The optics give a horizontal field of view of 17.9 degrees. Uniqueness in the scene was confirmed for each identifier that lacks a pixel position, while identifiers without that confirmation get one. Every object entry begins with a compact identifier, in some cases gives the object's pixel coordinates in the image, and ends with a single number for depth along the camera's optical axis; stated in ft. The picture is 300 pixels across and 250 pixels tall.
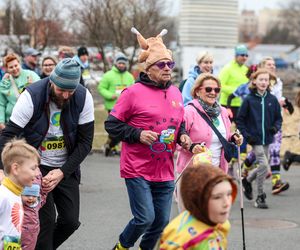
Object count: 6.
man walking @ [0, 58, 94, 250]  23.95
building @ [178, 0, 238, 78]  133.45
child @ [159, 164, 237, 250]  16.71
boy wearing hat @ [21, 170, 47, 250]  22.91
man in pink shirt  26.24
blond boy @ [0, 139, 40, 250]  20.72
